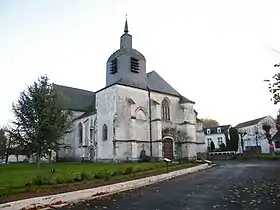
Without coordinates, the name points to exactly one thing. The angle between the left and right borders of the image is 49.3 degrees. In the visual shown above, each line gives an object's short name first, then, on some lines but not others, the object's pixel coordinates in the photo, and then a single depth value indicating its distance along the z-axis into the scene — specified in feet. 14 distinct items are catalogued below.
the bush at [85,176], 47.35
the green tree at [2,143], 185.98
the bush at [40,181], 40.93
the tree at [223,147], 197.46
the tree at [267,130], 149.69
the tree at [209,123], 316.07
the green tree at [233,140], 193.26
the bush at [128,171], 58.49
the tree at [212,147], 209.26
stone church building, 113.29
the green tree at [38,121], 87.25
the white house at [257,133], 195.91
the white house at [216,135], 239.89
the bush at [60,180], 43.04
